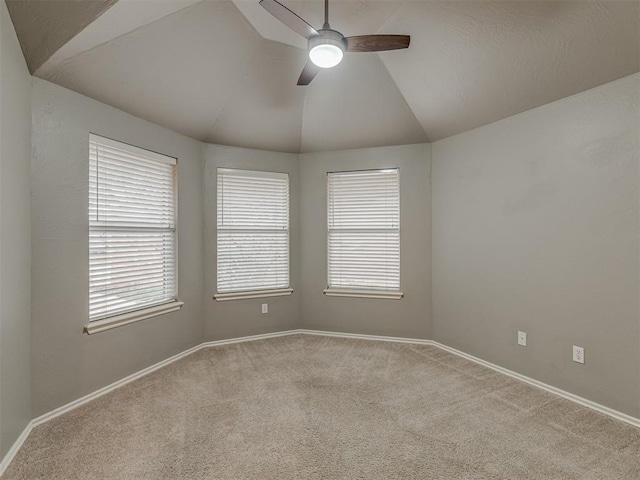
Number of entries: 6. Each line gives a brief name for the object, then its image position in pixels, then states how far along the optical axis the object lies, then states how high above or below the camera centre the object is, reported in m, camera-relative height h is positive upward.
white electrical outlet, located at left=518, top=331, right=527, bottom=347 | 2.96 -0.88
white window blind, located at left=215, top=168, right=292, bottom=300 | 3.94 +0.10
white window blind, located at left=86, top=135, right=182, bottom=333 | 2.74 +0.08
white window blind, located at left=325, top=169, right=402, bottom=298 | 4.03 +0.10
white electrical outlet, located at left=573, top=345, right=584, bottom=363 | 2.56 -0.89
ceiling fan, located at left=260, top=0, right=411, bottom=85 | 1.84 +1.25
